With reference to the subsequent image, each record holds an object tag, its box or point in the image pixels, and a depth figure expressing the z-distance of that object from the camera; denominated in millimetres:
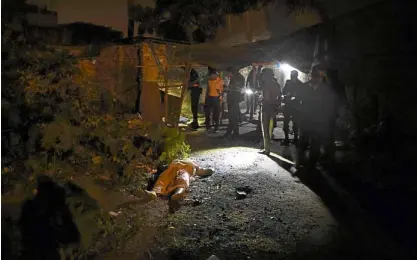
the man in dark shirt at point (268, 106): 9641
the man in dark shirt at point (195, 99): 14258
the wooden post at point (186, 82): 11177
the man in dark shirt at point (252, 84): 15384
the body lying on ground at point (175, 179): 6564
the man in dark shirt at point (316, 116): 7797
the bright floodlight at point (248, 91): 14745
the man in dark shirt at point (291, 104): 10336
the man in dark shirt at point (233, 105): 12438
